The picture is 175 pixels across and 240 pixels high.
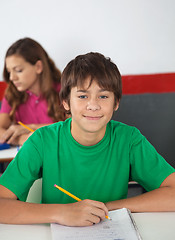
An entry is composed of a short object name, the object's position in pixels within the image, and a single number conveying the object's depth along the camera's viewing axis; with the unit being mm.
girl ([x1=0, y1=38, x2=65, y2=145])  2230
